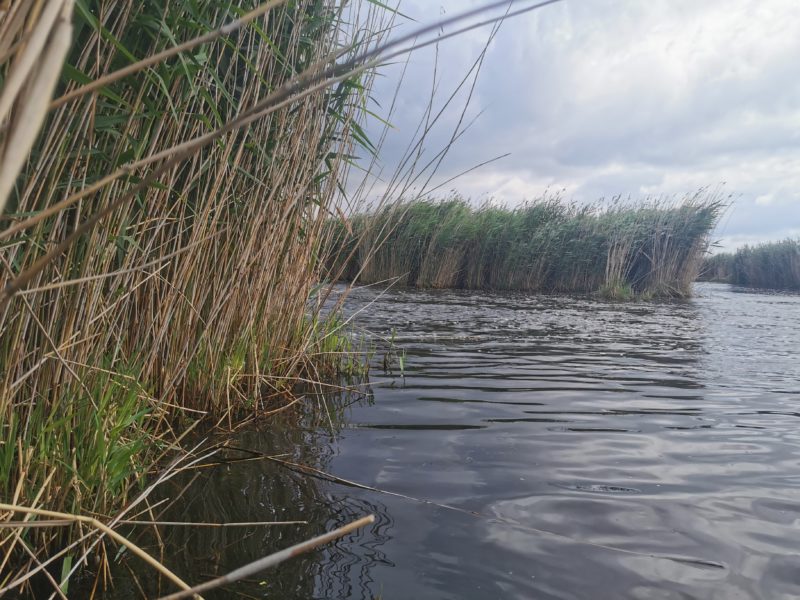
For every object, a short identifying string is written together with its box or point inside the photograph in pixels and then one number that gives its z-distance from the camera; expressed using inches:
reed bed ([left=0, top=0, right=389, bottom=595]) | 66.4
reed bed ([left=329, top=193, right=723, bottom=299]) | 579.2
